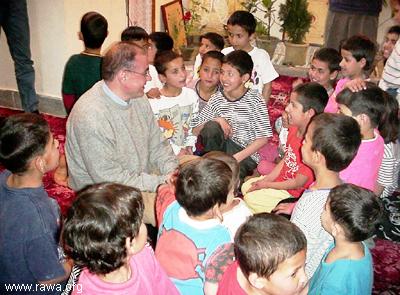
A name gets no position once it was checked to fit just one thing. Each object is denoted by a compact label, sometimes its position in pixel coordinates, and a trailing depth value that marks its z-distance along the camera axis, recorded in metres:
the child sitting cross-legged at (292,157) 2.52
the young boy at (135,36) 3.30
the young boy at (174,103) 2.90
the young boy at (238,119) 2.93
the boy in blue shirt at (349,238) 1.54
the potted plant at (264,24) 6.45
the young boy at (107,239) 1.21
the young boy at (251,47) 3.53
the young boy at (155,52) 3.02
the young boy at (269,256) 1.28
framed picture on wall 5.39
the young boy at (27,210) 1.53
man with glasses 2.08
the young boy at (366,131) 2.20
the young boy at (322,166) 1.83
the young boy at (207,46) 3.82
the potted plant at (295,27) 6.11
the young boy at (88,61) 2.96
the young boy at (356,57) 3.13
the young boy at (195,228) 1.53
